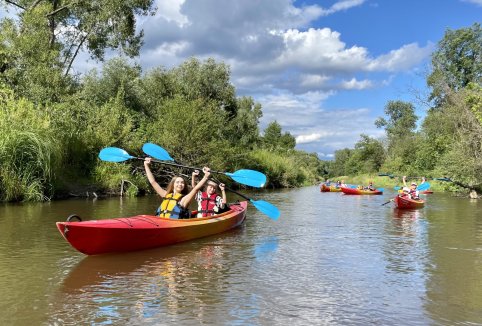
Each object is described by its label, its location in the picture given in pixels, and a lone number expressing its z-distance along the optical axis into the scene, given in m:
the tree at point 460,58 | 41.16
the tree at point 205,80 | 32.81
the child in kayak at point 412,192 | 17.11
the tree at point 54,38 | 19.72
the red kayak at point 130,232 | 6.58
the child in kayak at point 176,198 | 8.20
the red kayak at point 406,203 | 15.51
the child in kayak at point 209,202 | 9.94
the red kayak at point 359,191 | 25.95
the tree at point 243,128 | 35.72
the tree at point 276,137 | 61.56
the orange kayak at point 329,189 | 30.31
